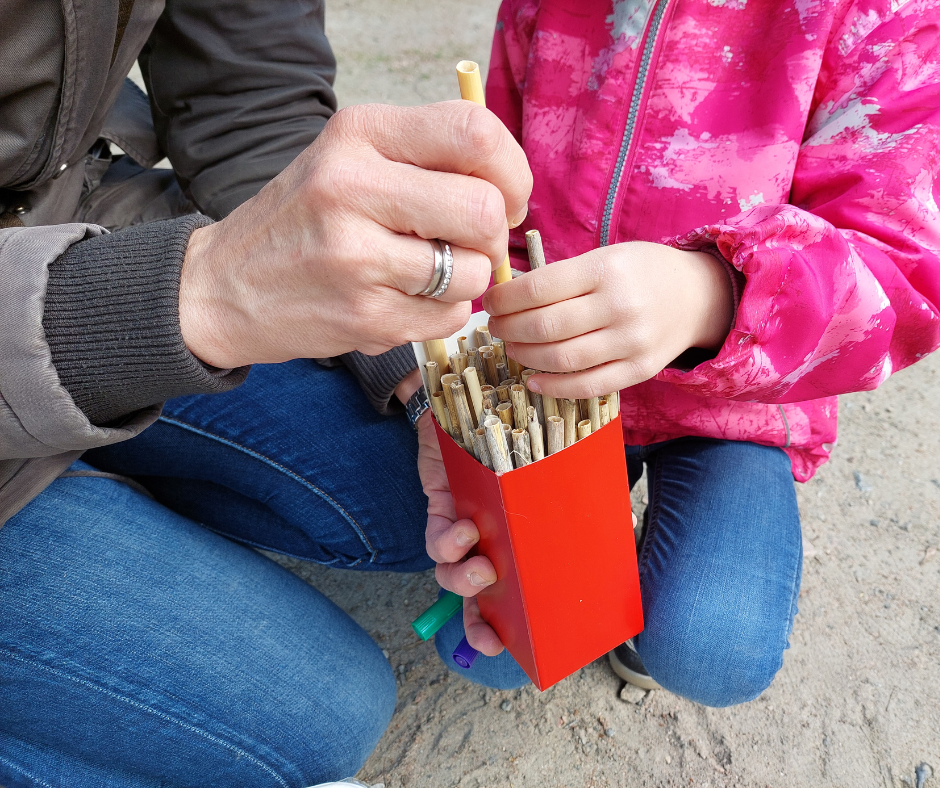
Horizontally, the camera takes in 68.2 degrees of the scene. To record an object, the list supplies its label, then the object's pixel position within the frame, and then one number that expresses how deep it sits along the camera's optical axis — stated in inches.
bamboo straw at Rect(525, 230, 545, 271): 31.0
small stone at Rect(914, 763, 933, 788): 43.0
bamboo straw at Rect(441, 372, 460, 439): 30.5
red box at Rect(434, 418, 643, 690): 30.5
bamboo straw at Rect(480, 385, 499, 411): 30.7
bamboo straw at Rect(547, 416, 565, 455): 30.0
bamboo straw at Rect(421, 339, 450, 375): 31.3
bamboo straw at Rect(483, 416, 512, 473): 28.0
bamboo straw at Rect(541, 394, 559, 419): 31.6
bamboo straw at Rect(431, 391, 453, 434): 32.0
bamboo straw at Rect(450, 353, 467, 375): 31.8
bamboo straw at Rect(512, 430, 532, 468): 29.1
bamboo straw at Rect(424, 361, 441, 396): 31.1
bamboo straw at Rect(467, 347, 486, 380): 33.4
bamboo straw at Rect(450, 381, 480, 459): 29.7
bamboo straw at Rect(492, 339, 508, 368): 34.0
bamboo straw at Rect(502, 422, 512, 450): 29.8
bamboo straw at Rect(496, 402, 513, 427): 30.1
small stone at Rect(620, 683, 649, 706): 48.5
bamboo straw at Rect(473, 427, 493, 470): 29.1
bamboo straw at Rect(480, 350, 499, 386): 33.4
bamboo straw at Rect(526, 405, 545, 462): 29.7
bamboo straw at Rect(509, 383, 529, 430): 29.8
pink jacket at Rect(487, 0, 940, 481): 32.3
